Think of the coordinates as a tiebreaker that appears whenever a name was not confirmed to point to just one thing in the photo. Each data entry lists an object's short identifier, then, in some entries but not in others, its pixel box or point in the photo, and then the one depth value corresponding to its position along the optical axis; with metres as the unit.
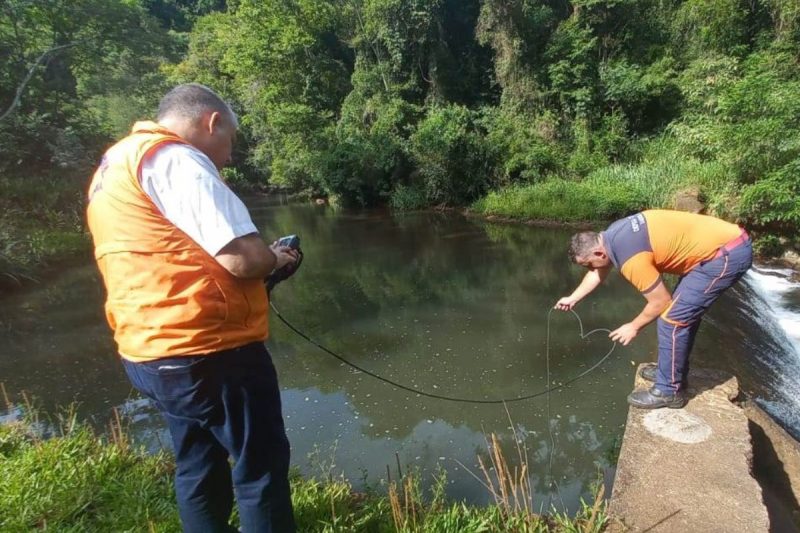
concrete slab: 1.91
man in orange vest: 1.31
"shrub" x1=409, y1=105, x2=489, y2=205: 14.95
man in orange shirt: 2.47
